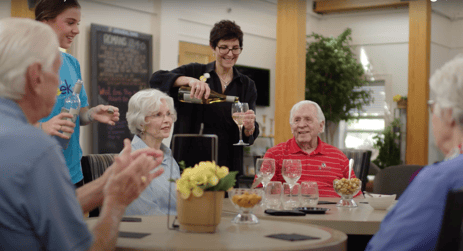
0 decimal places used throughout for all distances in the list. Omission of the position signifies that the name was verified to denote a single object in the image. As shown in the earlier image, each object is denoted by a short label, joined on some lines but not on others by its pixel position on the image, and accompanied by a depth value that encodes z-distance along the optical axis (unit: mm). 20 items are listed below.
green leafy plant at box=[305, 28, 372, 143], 9375
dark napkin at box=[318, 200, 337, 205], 2584
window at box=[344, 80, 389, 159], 10094
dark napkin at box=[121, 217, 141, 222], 1868
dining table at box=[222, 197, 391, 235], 1986
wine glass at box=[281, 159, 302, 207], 2453
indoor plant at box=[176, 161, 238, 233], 1577
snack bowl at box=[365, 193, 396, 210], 2357
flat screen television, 9011
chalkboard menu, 6273
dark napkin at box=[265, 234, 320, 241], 1527
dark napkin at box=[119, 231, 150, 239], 1545
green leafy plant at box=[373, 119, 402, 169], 9377
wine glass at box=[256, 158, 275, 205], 2391
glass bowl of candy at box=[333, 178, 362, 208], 2465
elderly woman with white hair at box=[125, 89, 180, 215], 2713
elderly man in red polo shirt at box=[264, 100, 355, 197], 3221
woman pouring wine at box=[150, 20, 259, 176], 3062
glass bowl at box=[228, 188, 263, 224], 1792
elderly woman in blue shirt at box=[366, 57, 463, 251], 1271
